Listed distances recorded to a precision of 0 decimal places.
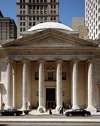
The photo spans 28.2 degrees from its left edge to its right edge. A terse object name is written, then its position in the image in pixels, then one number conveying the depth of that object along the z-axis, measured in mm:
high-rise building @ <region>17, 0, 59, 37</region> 113065
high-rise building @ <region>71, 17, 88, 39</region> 108480
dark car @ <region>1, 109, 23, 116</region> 36957
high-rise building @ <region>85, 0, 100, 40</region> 79633
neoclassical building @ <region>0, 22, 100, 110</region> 43585
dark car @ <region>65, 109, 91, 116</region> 36292
